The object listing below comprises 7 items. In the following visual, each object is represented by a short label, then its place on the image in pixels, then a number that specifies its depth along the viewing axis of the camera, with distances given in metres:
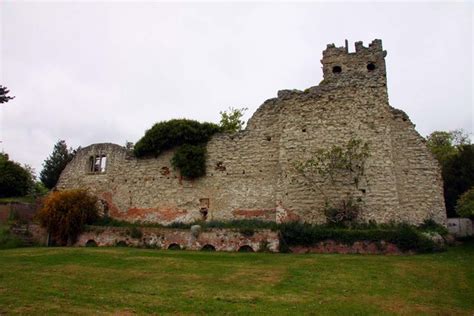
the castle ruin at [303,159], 16.84
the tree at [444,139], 35.68
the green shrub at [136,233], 16.84
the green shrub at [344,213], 16.09
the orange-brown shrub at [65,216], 18.36
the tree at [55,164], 32.42
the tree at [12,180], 26.05
